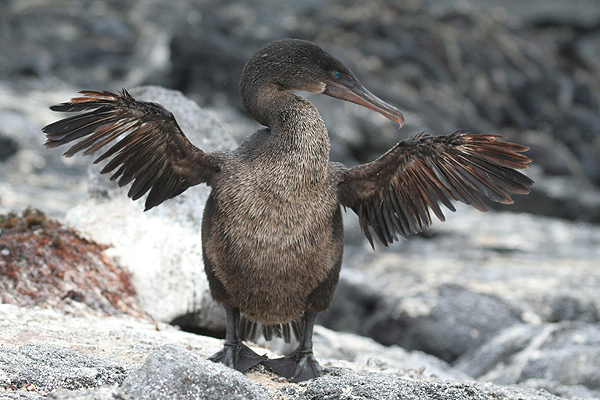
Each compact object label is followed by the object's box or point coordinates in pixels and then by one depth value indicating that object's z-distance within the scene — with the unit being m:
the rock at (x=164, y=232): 13.87
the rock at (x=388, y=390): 8.78
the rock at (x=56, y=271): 12.54
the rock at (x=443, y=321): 17.89
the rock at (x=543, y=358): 13.50
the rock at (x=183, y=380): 7.21
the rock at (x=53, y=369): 8.04
